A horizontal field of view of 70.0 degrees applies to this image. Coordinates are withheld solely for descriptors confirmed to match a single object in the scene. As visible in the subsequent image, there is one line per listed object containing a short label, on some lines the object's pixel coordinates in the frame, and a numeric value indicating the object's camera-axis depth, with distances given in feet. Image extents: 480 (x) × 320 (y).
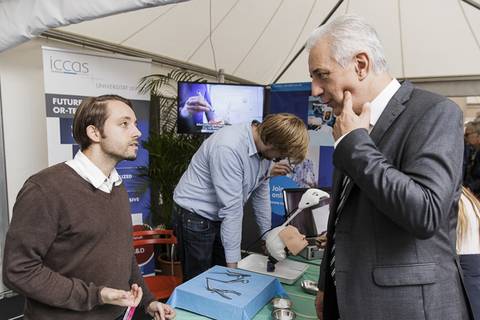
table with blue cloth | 3.89
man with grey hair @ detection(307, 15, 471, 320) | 2.26
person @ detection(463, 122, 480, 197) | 12.85
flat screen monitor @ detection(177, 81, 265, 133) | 11.95
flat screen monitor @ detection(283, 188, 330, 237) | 6.32
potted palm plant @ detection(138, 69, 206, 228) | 11.61
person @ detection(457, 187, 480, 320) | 3.23
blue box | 3.71
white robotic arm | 5.13
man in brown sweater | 3.35
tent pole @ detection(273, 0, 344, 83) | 13.08
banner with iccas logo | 9.42
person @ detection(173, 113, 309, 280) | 5.75
